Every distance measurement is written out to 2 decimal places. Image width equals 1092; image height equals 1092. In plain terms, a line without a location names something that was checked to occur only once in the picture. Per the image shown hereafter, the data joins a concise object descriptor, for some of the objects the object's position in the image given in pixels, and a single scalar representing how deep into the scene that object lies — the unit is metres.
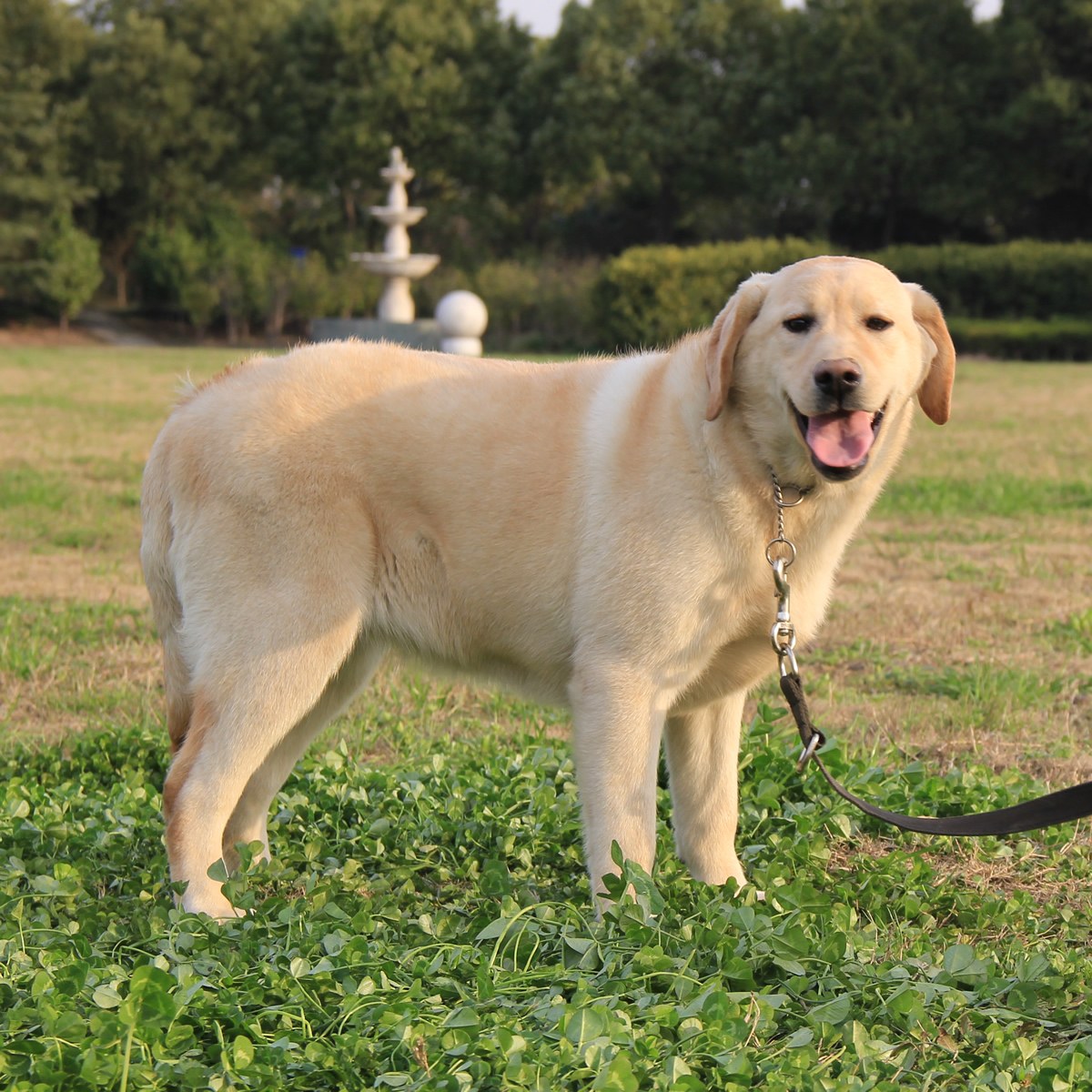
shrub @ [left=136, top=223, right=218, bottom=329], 36.59
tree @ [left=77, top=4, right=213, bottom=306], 39.38
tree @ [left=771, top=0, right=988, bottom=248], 36.91
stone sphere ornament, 20.56
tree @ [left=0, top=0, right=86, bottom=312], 36.66
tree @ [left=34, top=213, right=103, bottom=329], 36.06
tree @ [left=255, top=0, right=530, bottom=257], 40.03
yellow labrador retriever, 3.33
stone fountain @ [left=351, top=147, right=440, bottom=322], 25.98
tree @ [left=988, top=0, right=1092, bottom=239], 34.97
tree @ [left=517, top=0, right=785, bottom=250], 39.56
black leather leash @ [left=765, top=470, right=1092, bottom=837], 3.19
